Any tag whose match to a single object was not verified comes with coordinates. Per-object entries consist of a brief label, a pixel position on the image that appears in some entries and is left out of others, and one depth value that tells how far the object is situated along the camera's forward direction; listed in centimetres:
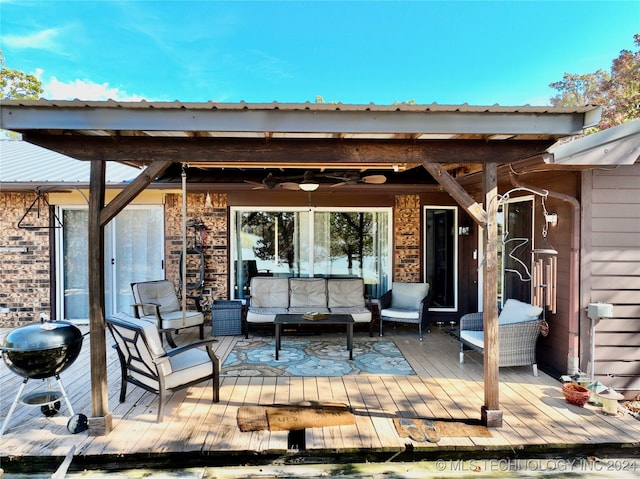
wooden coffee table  502
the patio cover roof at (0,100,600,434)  274
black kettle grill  310
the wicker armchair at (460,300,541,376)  430
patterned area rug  452
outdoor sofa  637
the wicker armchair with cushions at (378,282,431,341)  593
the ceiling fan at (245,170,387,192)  498
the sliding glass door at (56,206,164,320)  674
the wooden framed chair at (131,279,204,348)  550
